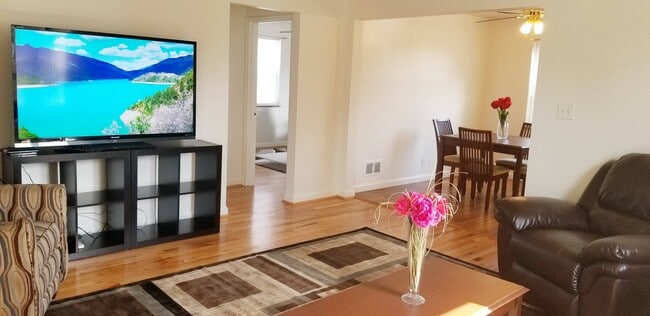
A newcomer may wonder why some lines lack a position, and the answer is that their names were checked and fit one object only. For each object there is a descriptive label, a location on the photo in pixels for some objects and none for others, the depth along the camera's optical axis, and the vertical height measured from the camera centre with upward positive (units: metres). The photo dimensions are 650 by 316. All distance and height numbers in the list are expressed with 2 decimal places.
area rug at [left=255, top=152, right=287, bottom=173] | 7.19 -1.01
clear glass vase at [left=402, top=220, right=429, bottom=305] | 2.02 -0.64
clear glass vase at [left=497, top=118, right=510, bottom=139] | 5.53 -0.26
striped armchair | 2.07 -0.75
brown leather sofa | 2.45 -0.73
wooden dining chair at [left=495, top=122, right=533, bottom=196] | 5.34 -0.63
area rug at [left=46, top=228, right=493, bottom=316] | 2.77 -1.18
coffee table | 2.01 -0.83
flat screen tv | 3.20 -0.01
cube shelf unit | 3.38 -0.77
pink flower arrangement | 1.97 -0.42
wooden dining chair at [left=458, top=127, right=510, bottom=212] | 5.07 -0.57
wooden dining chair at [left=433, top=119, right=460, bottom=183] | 5.71 -0.54
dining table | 5.05 -0.43
